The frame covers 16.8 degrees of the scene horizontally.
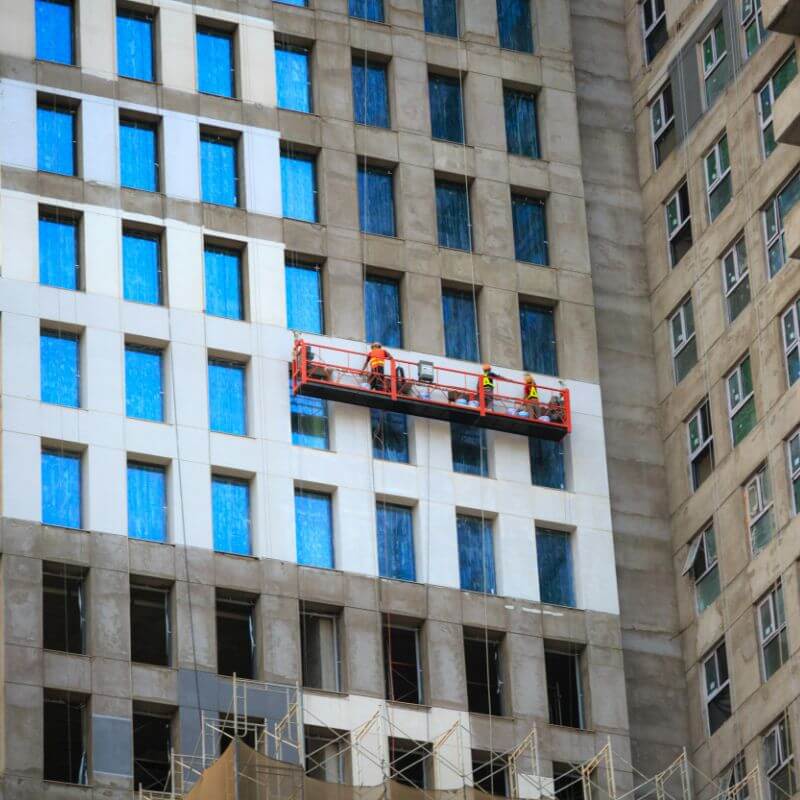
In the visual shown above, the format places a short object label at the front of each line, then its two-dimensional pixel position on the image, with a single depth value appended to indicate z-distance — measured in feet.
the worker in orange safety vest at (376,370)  260.01
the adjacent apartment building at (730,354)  248.11
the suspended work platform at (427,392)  258.37
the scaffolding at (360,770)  220.57
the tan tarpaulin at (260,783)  218.59
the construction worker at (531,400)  265.54
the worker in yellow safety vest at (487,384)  263.70
